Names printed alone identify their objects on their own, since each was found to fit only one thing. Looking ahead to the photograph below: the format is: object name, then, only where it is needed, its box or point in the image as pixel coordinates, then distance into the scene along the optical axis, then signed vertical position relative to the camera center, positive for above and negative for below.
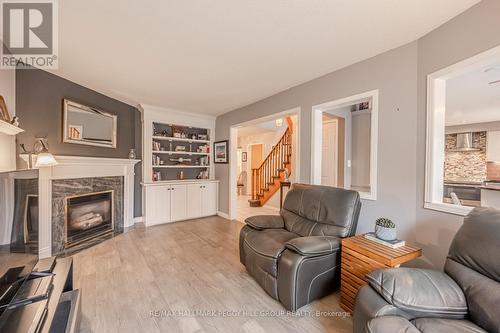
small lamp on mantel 2.46 +0.10
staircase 6.32 -0.19
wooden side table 1.62 -0.74
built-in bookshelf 4.71 +0.26
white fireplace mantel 2.82 -0.19
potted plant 1.83 -0.56
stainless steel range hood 6.30 +0.67
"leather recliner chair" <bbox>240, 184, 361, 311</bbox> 1.84 -0.78
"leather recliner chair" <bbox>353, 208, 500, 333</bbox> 1.07 -0.71
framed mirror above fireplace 3.16 +0.61
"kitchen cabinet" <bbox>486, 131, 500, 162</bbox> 5.87 +0.54
